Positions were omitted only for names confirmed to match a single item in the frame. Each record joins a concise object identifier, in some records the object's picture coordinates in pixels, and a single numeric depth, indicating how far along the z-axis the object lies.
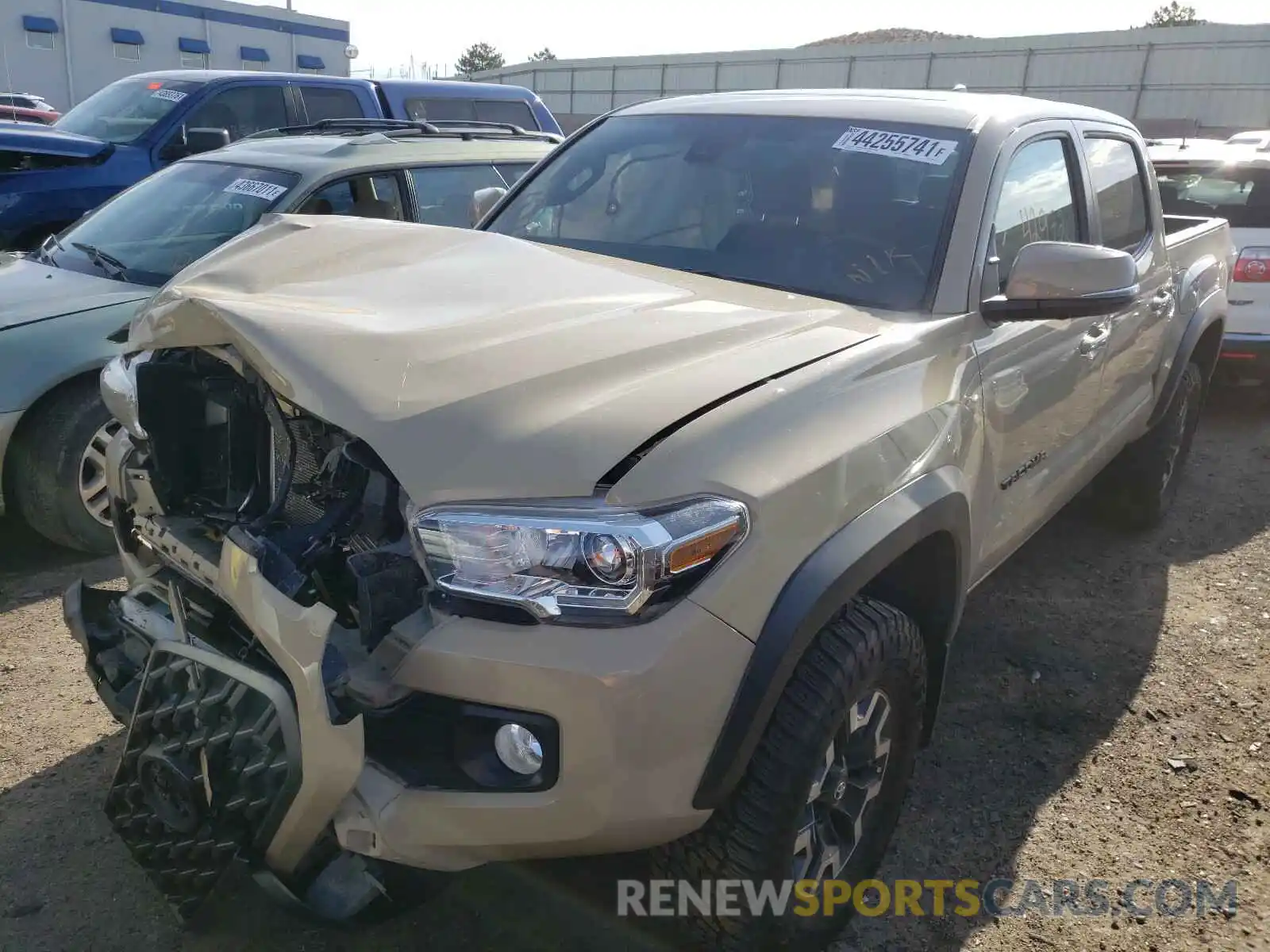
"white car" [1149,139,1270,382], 6.73
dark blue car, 6.23
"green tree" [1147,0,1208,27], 55.50
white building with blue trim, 29.06
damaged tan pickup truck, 1.76
